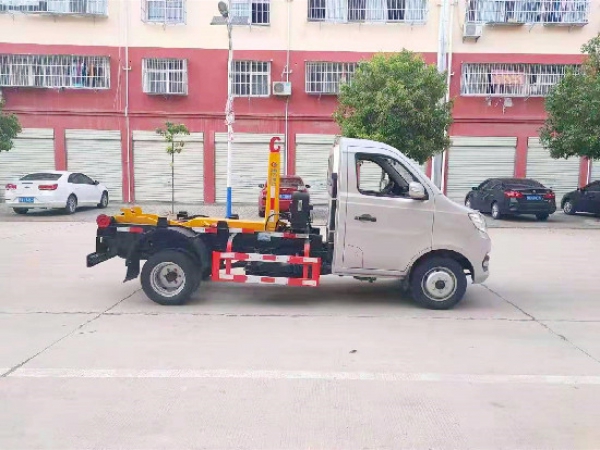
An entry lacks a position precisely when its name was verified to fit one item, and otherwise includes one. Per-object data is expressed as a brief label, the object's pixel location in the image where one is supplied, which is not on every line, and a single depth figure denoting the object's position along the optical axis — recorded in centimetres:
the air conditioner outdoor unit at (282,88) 2395
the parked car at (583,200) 2097
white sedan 1858
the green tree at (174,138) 2114
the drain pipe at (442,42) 2050
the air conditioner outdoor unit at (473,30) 2400
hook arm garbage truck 740
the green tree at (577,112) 1822
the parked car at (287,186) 1680
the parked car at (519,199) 1966
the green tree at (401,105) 1823
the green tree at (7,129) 2053
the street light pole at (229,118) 1898
